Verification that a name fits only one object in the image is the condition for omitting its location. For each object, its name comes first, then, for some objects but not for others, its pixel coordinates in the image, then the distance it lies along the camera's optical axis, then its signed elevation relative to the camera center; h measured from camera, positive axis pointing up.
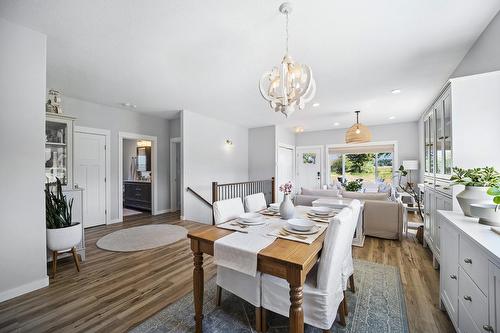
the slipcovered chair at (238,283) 1.52 -0.91
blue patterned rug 1.62 -1.26
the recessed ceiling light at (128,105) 4.32 +1.32
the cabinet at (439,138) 2.15 +0.34
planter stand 2.33 -1.06
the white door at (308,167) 7.55 -0.03
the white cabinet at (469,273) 1.03 -0.66
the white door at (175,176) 5.75 -0.26
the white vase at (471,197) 1.58 -0.24
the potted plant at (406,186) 5.88 -0.59
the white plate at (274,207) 2.43 -0.48
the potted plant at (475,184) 1.58 -0.14
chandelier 1.76 +0.72
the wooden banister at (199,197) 4.84 -0.72
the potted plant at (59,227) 2.31 -0.68
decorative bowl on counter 1.40 -0.33
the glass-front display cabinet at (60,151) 3.01 +0.24
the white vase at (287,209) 1.98 -0.41
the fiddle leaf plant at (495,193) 1.32 -0.18
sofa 3.51 -0.87
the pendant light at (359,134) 4.47 +0.69
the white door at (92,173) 4.14 -0.12
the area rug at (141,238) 3.24 -1.23
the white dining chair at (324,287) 1.30 -0.81
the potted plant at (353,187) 5.19 -0.52
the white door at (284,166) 6.76 +0.01
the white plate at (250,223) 1.84 -0.50
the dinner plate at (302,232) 1.58 -0.50
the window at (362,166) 6.57 +0.00
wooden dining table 1.17 -0.59
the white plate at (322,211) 2.11 -0.46
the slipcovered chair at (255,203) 2.49 -0.46
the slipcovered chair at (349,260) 1.66 -0.81
